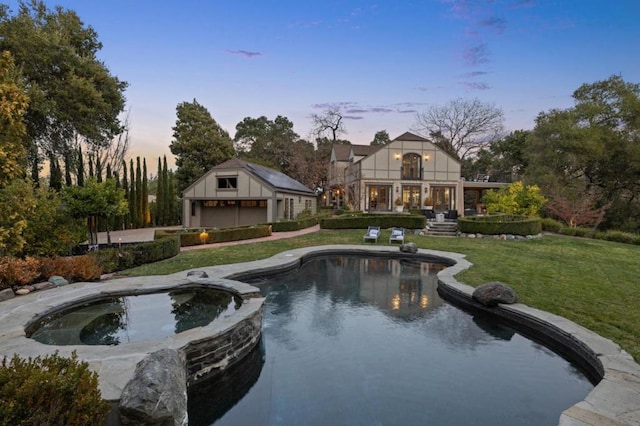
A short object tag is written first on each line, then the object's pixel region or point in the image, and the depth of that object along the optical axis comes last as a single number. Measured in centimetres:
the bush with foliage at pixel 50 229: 941
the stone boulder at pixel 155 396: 305
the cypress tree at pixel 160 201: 2917
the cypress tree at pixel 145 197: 2781
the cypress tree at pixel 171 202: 2978
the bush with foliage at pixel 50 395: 242
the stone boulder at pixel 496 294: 715
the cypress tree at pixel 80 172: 2260
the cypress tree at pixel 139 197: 2725
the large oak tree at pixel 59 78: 1582
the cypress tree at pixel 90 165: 2373
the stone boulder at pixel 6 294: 691
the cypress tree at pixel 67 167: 2105
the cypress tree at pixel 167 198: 2945
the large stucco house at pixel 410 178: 2894
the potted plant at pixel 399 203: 2881
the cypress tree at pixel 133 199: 2659
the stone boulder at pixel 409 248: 1400
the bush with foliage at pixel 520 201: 2117
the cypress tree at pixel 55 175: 2116
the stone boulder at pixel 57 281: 793
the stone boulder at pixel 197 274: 845
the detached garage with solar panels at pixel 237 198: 2414
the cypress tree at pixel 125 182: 2595
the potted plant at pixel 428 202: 2879
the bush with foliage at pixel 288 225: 2150
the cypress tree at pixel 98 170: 2429
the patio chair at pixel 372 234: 1709
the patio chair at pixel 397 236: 1670
